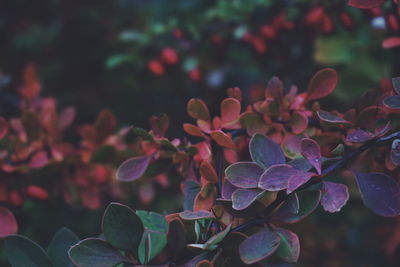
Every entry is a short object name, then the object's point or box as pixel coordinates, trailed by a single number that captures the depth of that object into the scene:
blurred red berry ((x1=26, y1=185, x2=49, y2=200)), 0.67
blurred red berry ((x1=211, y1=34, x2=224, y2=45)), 0.85
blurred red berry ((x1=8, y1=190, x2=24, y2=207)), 0.66
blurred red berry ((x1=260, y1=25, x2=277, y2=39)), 0.79
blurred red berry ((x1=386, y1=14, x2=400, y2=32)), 0.63
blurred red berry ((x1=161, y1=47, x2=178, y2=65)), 0.83
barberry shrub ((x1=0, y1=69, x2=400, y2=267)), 0.53
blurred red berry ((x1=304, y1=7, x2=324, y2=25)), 0.74
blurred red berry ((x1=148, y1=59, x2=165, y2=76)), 0.83
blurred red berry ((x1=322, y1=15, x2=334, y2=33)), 0.74
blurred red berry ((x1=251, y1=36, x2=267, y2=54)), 0.80
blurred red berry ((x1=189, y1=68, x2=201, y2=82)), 0.87
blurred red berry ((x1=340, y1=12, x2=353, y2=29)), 0.72
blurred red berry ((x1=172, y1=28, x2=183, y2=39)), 0.84
